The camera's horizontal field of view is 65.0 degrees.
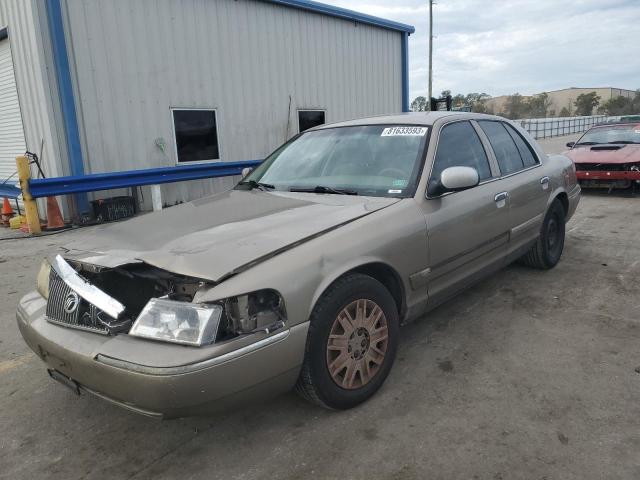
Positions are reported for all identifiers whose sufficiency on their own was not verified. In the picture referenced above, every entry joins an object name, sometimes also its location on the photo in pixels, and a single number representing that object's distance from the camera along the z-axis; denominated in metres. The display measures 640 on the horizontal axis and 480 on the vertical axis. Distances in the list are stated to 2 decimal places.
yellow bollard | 7.57
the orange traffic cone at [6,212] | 9.20
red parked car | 9.43
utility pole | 30.12
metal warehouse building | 8.27
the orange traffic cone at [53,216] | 8.17
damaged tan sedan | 2.19
